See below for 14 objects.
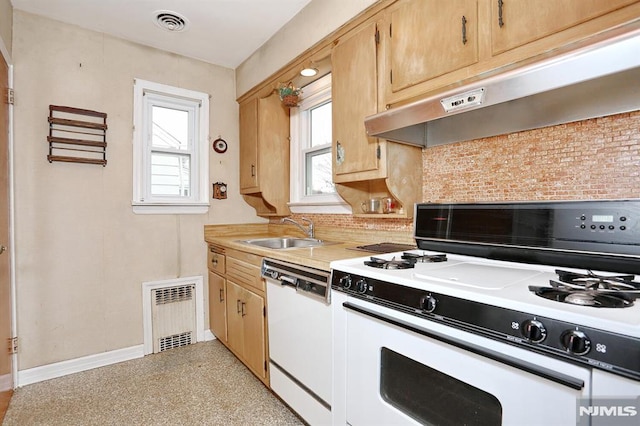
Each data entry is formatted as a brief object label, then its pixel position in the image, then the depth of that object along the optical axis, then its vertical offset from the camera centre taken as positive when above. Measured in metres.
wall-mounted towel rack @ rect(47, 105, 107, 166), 2.40 +0.55
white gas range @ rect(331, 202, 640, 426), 0.76 -0.37
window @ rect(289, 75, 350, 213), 2.71 +0.48
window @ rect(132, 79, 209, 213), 2.77 +0.52
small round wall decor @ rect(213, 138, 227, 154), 3.16 +0.60
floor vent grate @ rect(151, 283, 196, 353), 2.83 -0.98
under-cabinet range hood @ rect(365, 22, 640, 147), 0.92 +0.42
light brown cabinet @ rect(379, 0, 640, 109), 1.09 +0.69
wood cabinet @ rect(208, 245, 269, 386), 2.14 -0.75
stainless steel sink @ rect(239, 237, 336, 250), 2.72 -0.30
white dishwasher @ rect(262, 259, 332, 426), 1.60 -0.71
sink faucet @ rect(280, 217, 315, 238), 2.80 -0.18
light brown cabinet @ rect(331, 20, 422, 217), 1.84 +0.45
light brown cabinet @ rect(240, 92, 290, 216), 2.98 +0.53
